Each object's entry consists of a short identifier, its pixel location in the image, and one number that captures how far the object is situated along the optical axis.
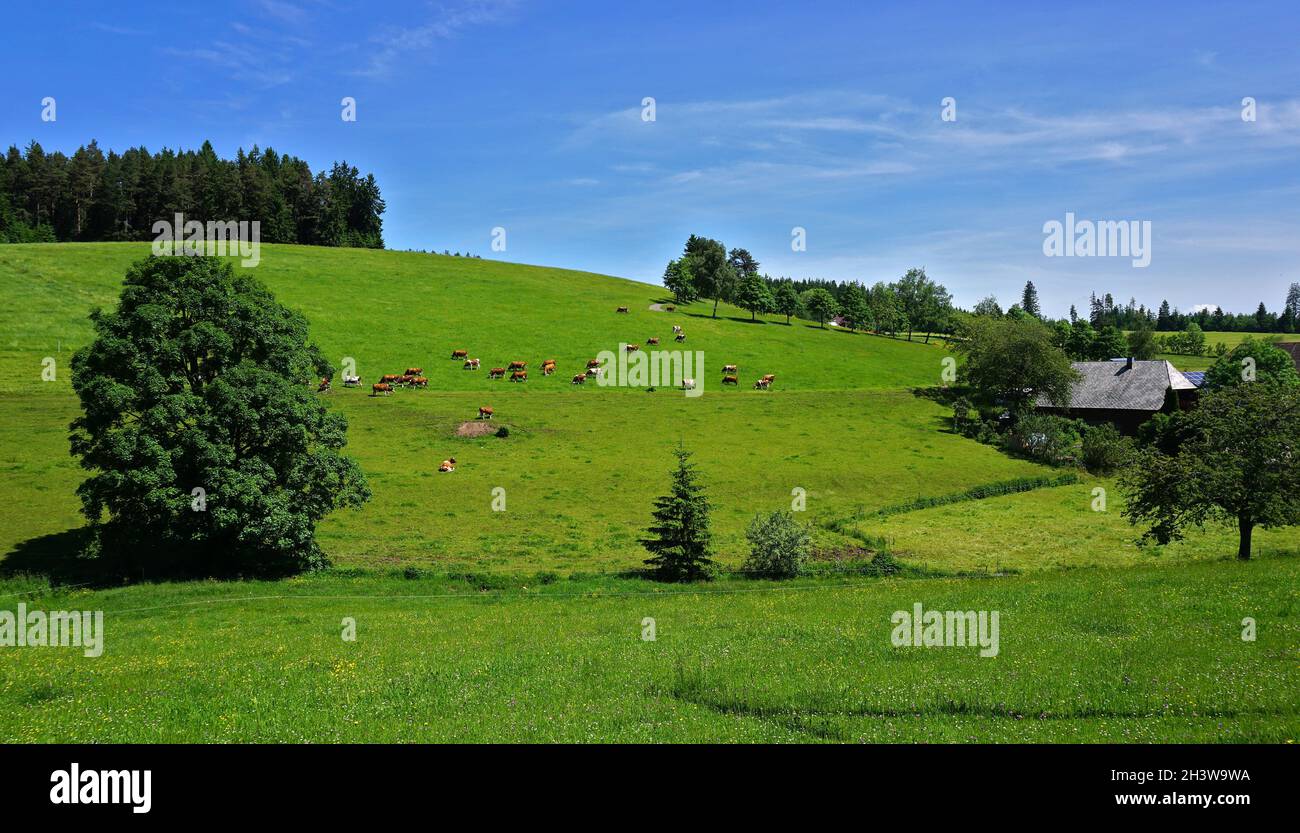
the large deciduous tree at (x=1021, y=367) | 81.56
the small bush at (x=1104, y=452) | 65.50
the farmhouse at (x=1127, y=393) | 79.00
